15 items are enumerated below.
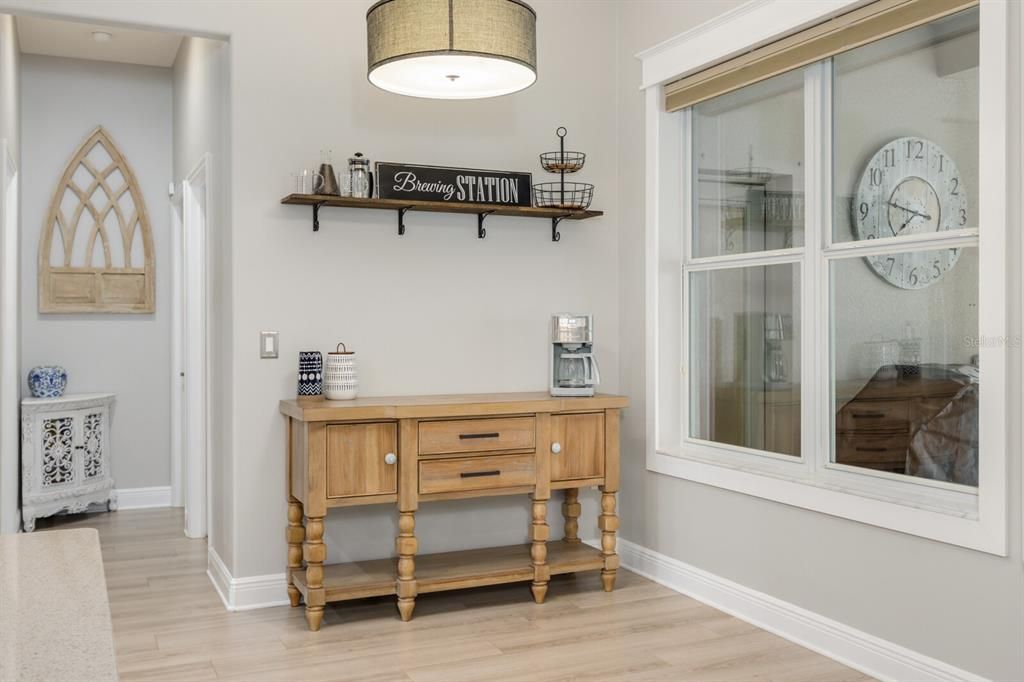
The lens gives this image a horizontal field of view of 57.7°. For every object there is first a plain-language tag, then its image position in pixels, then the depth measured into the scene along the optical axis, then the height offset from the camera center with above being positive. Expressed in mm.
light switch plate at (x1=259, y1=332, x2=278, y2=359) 3871 -21
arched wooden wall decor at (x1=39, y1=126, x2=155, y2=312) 5844 +639
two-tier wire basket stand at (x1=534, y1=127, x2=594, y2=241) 4270 +720
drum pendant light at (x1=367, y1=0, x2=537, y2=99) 2514 +840
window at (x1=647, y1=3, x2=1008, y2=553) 2818 +189
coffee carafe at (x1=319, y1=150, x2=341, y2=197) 3829 +661
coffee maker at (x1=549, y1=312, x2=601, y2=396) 4090 -79
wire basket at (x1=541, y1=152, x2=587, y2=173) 4266 +832
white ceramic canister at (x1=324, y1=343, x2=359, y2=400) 3807 -152
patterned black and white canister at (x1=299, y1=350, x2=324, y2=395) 3842 -138
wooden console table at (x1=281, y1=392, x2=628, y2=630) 3564 -530
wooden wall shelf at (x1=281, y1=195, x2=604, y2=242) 3834 +576
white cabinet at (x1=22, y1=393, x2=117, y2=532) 5359 -677
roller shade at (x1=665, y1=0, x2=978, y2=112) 2904 +1041
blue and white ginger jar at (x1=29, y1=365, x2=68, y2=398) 5594 -249
